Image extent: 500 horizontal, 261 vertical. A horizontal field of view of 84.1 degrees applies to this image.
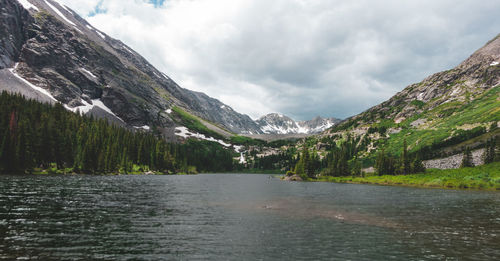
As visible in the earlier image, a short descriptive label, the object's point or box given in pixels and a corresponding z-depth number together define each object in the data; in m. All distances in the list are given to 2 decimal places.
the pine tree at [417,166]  143.88
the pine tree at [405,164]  149.50
